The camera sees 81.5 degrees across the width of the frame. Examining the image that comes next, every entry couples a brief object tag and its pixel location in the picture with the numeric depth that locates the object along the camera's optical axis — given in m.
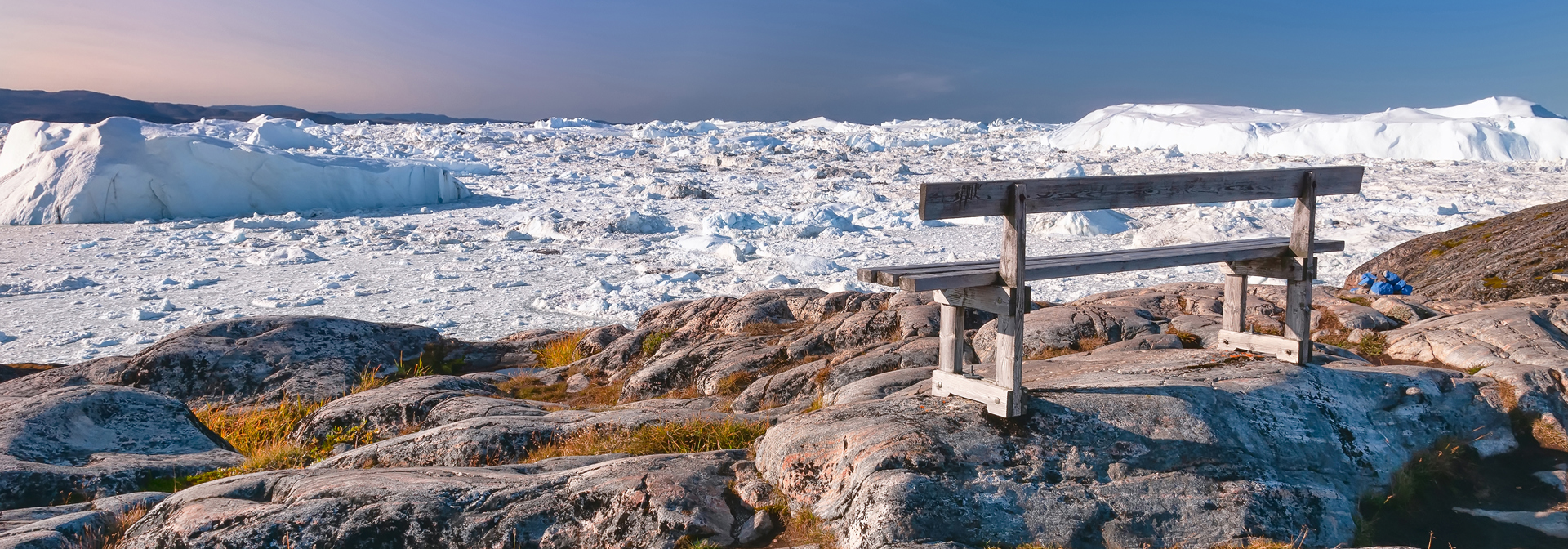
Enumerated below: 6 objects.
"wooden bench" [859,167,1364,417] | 3.92
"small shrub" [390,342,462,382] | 8.80
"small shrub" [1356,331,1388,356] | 6.38
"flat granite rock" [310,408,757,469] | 4.78
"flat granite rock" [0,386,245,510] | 4.62
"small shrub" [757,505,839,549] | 3.53
